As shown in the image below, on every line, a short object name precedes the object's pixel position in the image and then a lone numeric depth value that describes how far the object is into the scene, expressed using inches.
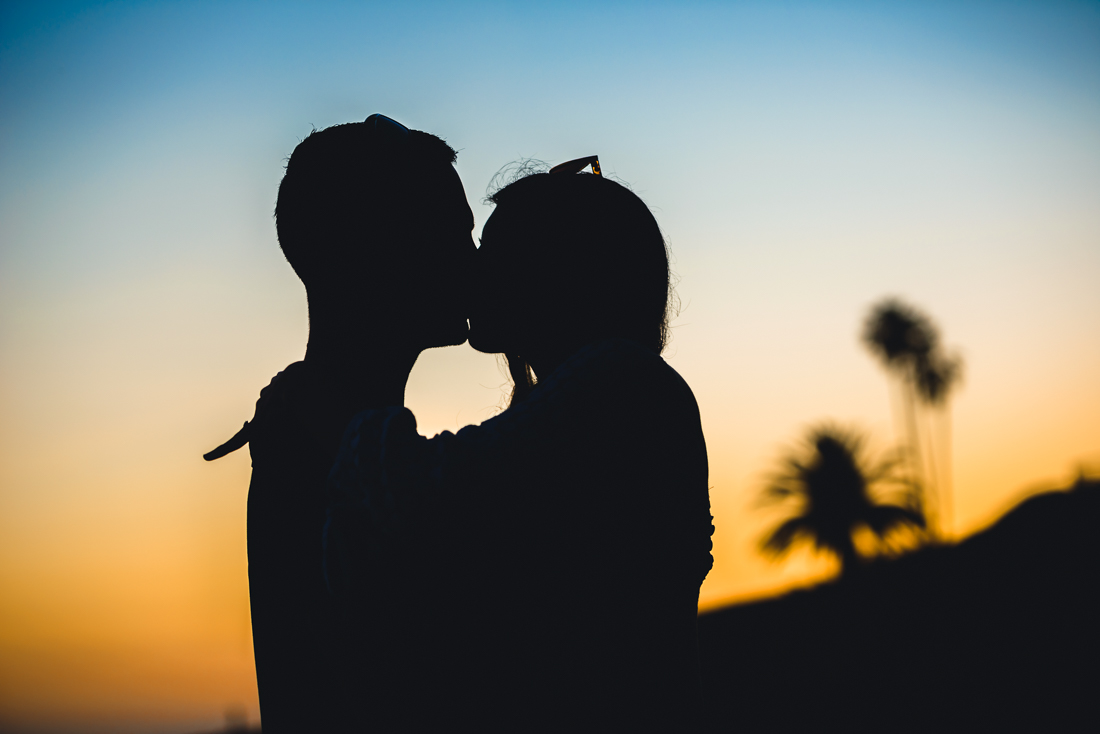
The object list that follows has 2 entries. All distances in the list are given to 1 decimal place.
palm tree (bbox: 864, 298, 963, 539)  1677.3
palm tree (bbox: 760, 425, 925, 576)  1598.8
